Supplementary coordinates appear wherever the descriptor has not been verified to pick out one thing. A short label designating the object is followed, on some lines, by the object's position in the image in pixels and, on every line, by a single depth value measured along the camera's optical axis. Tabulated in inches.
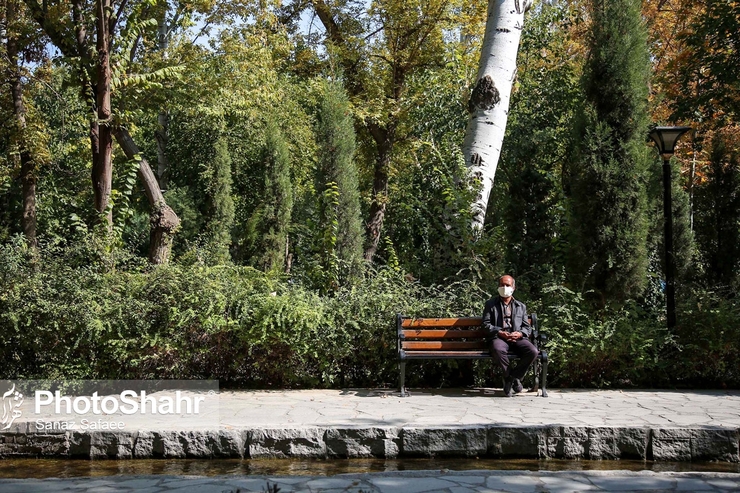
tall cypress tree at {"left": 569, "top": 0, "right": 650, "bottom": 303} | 375.6
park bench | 334.0
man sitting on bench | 329.7
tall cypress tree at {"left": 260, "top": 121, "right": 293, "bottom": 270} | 943.7
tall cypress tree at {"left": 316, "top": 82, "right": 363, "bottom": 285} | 604.4
